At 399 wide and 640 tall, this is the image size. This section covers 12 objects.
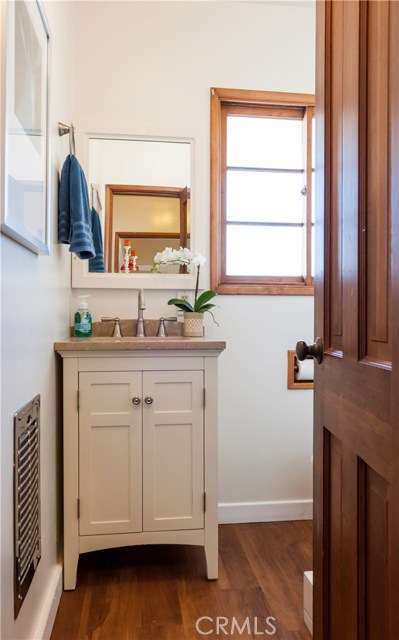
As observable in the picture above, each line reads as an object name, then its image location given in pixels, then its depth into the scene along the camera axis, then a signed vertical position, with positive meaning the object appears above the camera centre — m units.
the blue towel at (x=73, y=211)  1.62 +0.41
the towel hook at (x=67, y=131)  1.70 +0.76
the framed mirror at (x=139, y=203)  2.14 +0.58
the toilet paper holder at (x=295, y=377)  2.26 -0.33
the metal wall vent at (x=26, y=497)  1.06 -0.50
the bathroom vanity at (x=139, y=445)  1.65 -0.52
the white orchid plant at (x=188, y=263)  2.04 +0.26
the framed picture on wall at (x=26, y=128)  0.94 +0.50
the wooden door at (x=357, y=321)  0.62 -0.01
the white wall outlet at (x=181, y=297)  2.17 +0.10
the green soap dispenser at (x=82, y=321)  2.02 -0.03
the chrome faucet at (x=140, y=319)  2.10 -0.02
